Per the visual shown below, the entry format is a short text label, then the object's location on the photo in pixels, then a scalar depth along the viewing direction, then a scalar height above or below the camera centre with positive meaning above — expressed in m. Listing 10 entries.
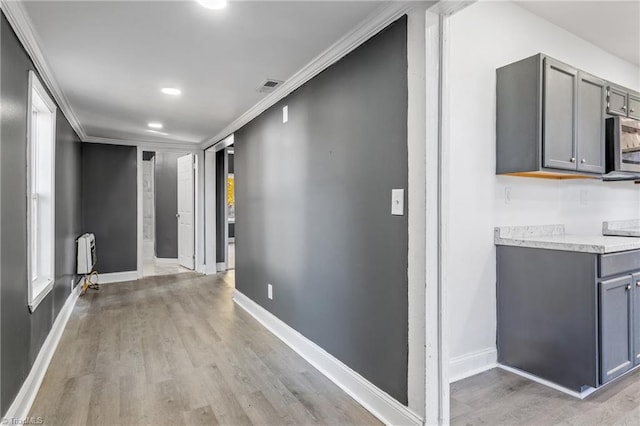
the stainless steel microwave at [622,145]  2.82 +0.52
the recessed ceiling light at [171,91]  3.11 +1.04
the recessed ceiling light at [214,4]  1.80 +1.03
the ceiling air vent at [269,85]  2.93 +1.04
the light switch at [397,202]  1.88 +0.05
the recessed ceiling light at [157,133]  4.97 +1.10
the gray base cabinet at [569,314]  2.14 -0.64
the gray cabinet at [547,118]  2.38 +0.64
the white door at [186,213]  6.34 -0.01
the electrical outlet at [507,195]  2.63 +0.12
